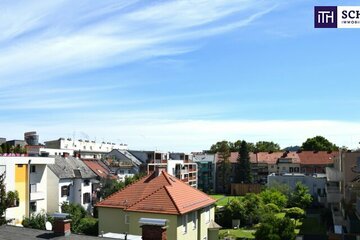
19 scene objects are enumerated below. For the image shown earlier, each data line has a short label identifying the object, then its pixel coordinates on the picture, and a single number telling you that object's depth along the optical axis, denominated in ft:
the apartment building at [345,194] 144.04
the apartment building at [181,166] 300.18
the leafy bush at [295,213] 215.10
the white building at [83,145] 334.63
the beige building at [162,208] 100.12
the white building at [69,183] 181.57
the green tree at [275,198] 230.07
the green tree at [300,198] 243.60
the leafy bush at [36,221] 136.43
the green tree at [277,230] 133.80
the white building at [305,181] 280.45
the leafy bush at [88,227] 134.08
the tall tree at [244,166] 377.50
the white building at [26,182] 145.18
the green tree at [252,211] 200.65
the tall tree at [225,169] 401.70
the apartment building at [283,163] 391.45
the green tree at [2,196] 120.57
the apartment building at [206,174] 410.31
